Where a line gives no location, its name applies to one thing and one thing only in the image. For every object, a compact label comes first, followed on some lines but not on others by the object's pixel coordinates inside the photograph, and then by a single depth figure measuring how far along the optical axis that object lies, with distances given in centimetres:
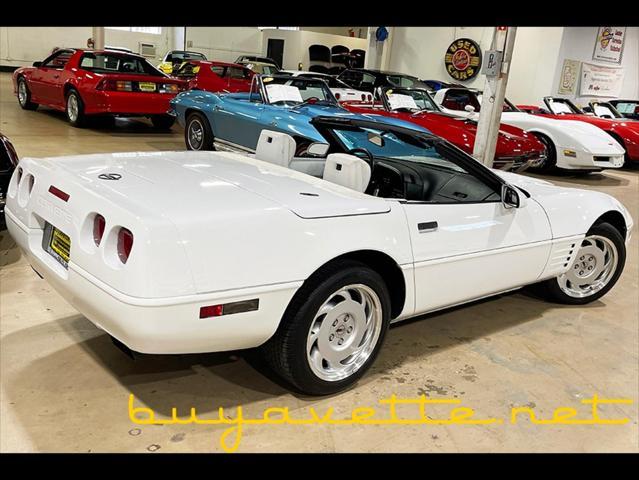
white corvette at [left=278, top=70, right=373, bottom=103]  984
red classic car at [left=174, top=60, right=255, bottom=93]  1113
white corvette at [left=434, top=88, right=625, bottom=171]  923
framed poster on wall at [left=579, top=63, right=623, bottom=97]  1630
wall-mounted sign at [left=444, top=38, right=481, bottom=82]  1614
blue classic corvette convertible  700
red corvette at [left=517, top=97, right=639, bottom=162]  1098
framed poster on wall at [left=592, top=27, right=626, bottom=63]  1636
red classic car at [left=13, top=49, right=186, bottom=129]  924
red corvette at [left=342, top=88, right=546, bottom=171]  822
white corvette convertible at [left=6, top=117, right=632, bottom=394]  207
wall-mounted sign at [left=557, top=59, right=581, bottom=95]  1529
